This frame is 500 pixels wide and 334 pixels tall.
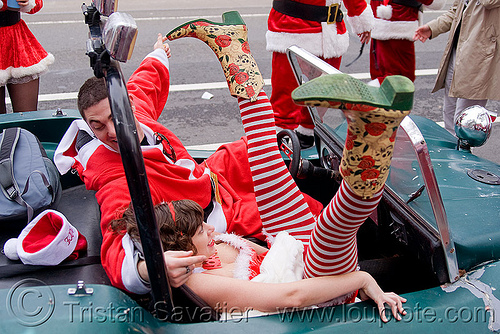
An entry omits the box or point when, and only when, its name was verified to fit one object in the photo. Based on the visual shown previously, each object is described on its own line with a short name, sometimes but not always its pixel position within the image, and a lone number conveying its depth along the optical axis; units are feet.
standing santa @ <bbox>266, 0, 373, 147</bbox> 11.41
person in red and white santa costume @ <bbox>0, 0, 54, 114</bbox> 10.64
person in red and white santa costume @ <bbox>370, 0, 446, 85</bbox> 14.14
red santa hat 5.55
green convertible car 4.30
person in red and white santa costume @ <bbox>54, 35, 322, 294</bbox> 5.19
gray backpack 6.16
